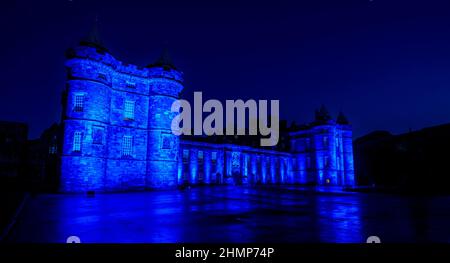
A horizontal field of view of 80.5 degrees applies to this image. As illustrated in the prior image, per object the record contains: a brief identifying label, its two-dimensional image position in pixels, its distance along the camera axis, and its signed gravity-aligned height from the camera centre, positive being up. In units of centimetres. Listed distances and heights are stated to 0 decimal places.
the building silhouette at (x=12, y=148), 4506 +344
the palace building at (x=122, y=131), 2670 +435
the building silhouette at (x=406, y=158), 5425 +267
